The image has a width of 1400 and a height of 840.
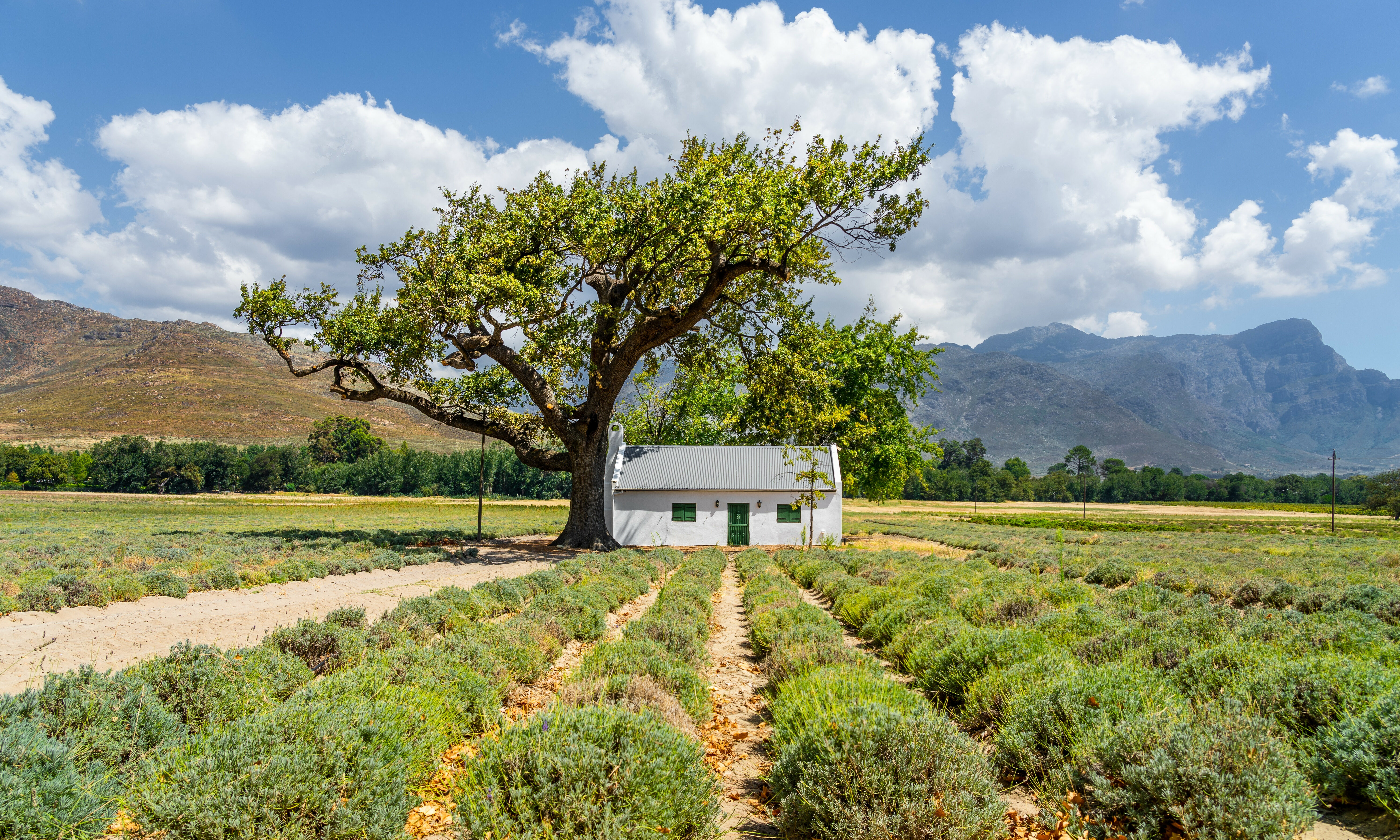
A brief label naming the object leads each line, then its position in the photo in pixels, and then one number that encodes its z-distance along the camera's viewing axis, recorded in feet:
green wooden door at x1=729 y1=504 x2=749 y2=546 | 100.73
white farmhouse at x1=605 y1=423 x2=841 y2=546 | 99.71
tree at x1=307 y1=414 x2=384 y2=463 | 425.69
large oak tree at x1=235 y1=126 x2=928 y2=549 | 62.54
